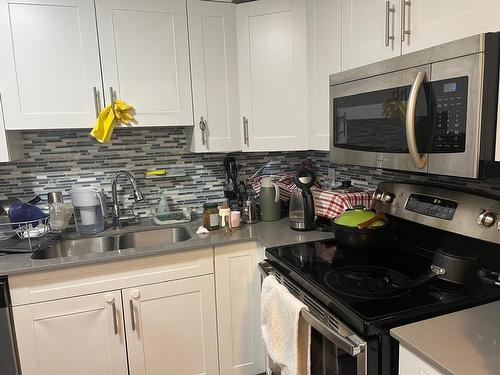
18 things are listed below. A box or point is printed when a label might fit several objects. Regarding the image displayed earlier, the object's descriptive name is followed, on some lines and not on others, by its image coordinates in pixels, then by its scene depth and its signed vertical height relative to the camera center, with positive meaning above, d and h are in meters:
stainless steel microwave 1.04 +0.06
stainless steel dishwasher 1.52 -0.78
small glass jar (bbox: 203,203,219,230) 1.99 -0.42
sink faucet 2.07 -0.32
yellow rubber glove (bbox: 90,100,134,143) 1.82 +0.11
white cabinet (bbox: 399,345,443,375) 0.89 -0.58
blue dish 1.82 -0.33
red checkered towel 1.81 -0.34
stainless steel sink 1.94 -0.55
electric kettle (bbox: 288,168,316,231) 1.88 -0.35
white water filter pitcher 2.01 -0.36
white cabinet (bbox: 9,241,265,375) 1.61 -0.80
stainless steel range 1.03 -0.51
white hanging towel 1.27 -0.70
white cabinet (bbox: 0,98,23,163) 1.73 +0.00
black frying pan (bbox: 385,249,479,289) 1.21 -0.46
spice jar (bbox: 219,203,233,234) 2.02 -0.43
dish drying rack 1.76 -0.45
